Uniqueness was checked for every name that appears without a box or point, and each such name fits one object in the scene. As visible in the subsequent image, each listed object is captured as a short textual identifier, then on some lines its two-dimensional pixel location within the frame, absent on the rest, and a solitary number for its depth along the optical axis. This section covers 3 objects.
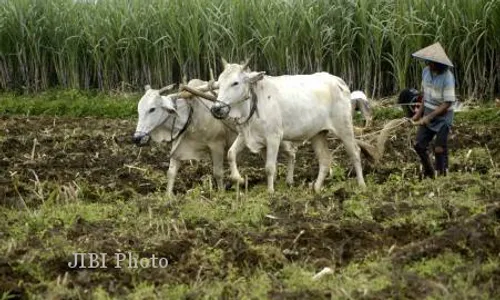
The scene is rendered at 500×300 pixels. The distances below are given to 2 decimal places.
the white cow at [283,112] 16.88
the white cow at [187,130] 17.71
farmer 17.29
